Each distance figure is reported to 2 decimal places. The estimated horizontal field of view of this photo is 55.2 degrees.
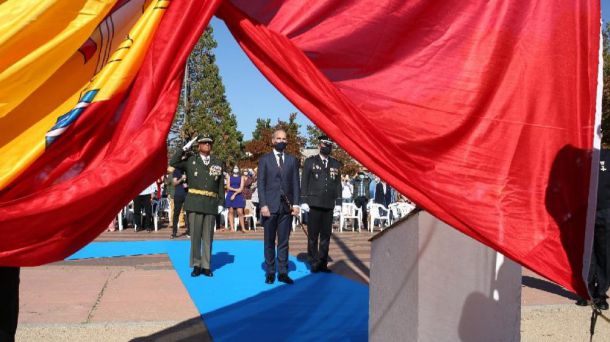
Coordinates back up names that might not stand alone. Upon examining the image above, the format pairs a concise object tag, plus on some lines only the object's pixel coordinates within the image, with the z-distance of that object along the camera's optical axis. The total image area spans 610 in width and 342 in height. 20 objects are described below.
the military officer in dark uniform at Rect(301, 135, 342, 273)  9.54
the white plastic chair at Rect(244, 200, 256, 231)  19.77
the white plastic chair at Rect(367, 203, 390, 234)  19.20
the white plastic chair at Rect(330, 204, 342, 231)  19.89
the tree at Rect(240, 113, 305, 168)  51.66
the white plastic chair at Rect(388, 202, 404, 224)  19.19
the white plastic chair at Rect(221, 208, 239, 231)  19.87
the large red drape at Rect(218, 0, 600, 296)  2.70
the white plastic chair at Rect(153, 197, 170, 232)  18.61
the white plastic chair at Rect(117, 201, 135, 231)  18.53
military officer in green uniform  9.06
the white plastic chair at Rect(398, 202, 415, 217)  18.78
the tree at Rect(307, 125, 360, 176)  42.84
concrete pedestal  3.79
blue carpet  5.70
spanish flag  2.49
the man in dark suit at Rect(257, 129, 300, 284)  8.55
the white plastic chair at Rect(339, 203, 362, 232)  19.27
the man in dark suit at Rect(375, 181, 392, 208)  19.52
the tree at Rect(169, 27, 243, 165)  52.84
